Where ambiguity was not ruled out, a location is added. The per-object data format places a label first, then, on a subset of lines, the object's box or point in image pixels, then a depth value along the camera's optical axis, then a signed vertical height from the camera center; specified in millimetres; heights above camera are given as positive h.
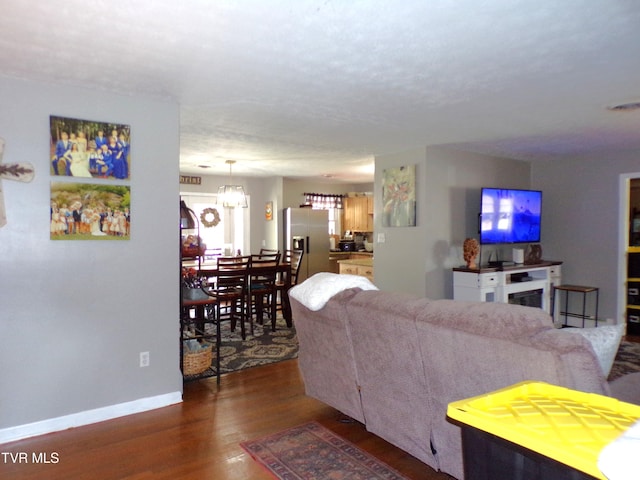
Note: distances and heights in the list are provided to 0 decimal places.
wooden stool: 5345 -884
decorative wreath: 7641 +257
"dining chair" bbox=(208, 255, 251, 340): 4949 -605
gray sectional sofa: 1663 -582
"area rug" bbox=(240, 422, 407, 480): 2258 -1288
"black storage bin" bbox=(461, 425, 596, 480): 979 -573
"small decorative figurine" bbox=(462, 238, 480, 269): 5035 -201
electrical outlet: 3150 -954
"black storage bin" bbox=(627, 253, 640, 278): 5324 -385
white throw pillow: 1651 -418
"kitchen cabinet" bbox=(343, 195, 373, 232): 8742 +394
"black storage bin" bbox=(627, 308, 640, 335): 5332 -1096
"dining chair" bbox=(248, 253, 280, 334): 5215 -651
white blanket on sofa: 2678 -354
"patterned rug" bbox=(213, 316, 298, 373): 4152 -1260
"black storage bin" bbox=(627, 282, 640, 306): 5332 -739
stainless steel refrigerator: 7730 -73
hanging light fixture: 5996 +487
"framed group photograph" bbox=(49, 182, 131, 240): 2834 +131
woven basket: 3609 -1121
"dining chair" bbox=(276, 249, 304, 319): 5617 -710
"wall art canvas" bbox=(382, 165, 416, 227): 5203 +456
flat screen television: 5268 +232
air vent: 3340 +1027
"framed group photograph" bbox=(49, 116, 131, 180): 2816 +563
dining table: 3609 -627
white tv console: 4914 -606
